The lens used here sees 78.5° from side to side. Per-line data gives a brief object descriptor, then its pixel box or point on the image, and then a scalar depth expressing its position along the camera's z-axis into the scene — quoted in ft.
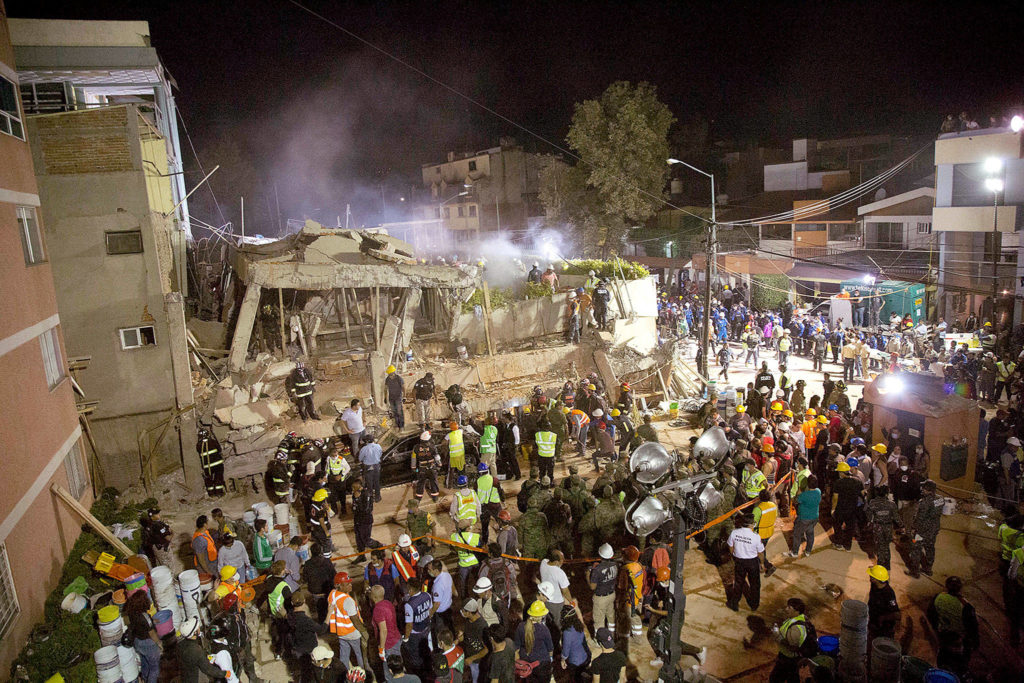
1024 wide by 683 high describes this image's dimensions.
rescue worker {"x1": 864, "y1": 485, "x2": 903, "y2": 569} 29.66
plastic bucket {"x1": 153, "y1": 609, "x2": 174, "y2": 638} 25.68
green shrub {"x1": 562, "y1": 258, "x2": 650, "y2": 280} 73.97
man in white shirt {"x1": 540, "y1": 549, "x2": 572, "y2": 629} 24.95
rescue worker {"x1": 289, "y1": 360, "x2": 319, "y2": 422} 48.52
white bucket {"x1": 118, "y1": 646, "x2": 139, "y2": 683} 23.18
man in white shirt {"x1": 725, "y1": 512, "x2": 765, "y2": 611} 27.84
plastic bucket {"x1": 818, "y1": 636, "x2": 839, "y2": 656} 21.93
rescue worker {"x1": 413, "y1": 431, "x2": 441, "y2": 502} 40.65
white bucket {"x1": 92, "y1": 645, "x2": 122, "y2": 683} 22.52
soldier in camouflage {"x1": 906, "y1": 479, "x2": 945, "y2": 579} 30.07
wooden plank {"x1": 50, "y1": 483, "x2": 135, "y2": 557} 32.14
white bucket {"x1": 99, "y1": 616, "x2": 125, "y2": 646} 24.02
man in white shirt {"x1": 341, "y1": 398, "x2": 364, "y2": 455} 44.55
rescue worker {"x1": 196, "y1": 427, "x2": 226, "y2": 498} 42.83
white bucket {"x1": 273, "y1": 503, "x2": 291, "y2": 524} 32.37
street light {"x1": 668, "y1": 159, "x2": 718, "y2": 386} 60.95
